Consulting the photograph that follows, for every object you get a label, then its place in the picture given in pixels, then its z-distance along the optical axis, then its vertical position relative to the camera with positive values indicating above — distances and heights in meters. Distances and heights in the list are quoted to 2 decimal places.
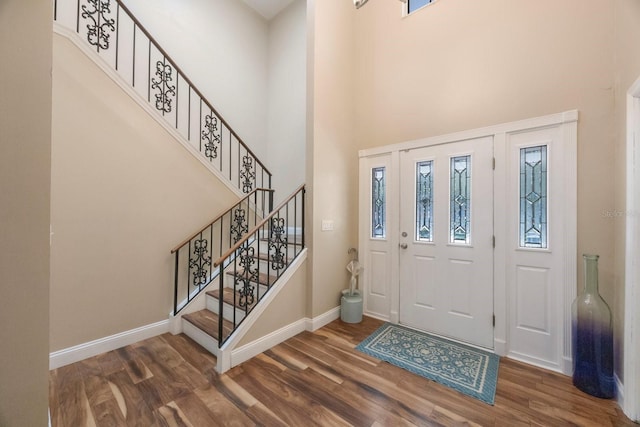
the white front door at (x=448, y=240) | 2.56 -0.26
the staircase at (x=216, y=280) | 2.54 -0.78
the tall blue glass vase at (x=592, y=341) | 1.88 -0.93
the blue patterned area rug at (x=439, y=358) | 2.03 -1.33
